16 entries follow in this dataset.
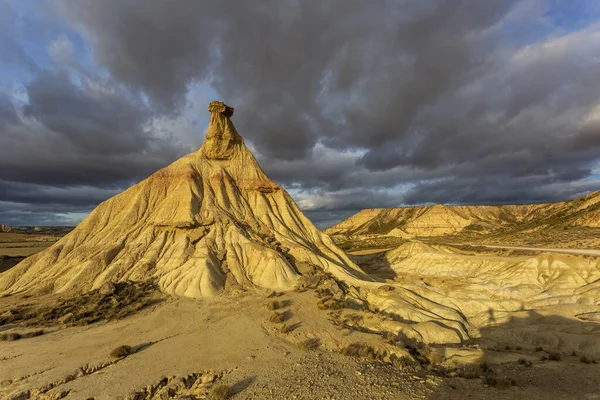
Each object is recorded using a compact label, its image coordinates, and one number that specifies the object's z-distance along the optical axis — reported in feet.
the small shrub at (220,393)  42.74
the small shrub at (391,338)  66.30
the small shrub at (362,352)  58.34
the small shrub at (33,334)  65.69
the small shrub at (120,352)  55.67
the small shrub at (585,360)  60.78
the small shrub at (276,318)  73.77
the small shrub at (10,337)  63.54
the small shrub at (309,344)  60.49
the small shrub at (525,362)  59.67
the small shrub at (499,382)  48.48
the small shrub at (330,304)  83.70
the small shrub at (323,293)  90.35
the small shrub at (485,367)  56.53
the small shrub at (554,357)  63.69
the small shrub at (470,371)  52.84
